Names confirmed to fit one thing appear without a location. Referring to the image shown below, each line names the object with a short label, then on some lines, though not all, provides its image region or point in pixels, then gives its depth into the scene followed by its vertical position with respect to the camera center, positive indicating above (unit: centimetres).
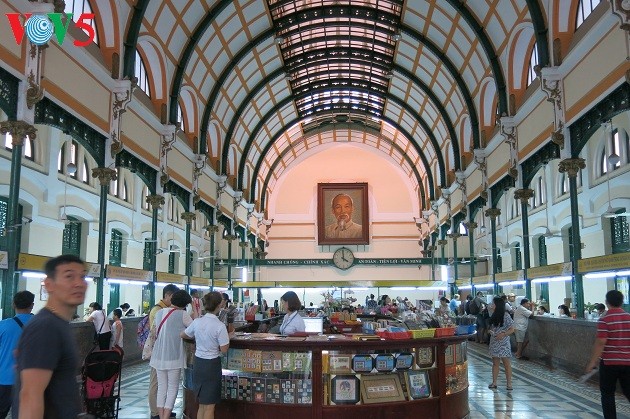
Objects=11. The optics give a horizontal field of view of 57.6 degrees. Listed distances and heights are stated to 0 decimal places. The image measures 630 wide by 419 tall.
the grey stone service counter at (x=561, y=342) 1125 -134
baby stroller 712 -119
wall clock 4319 +182
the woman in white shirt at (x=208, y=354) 629 -77
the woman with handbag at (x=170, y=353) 662 -80
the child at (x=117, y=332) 1168 -98
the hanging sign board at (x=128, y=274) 1401 +28
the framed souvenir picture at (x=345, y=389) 658 -122
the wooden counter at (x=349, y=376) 656 -110
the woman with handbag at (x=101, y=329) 1110 -85
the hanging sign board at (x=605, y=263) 1067 +35
